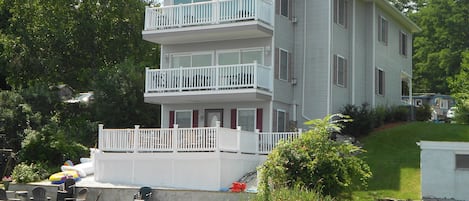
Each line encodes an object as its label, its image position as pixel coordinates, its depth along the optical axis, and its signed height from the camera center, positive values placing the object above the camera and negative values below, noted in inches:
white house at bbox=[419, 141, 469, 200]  882.8 -49.0
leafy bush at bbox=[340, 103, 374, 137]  1259.2 +15.7
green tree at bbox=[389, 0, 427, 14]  2977.4 +555.9
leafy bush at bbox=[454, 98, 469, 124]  1516.0 +46.4
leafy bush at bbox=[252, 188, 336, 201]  771.4 -75.4
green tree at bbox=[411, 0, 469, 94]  2426.4 +330.4
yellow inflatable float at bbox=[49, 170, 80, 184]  1095.2 -80.5
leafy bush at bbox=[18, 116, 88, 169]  1267.2 -42.4
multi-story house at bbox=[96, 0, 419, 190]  1080.2 +100.5
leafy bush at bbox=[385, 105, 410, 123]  1460.4 +37.3
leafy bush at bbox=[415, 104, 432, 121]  1594.5 +42.6
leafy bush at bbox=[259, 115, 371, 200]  843.4 -44.6
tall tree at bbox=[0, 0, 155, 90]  1673.2 +221.0
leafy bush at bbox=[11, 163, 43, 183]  1133.7 -80.2
